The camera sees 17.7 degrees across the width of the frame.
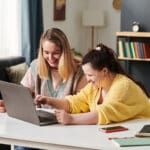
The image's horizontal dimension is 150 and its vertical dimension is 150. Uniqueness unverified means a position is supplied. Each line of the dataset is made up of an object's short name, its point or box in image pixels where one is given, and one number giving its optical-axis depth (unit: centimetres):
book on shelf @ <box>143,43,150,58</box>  612
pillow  515
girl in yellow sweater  260
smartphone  244
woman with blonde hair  322
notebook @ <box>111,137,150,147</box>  216
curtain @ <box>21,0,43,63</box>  586
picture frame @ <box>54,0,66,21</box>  689
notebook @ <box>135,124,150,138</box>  233
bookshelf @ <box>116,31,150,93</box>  620
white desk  220
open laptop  253
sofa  505
